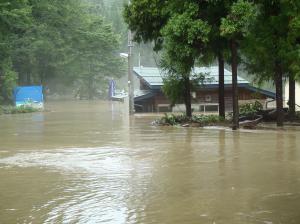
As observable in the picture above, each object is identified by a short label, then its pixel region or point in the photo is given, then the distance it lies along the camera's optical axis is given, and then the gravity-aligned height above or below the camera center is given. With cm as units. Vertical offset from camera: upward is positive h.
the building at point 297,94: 4191 +95
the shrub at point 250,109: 2891 -15
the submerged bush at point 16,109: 4356 -11
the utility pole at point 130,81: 3838 +193
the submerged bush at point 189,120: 2695 -67
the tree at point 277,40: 2152 +277
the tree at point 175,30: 2245 +344
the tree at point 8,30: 4203 +710
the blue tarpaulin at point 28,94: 5081 +134
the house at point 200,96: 4422 +85
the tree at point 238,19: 2133 +353
